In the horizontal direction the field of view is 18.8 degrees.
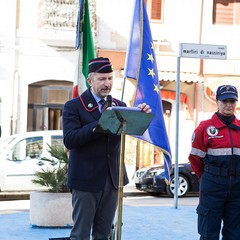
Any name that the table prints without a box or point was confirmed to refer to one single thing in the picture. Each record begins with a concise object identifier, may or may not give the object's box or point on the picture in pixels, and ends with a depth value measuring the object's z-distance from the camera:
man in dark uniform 6.07
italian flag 10.27
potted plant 10.22
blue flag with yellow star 10.82
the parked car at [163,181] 18.80
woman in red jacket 6.91
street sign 12.77
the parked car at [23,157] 18.06
